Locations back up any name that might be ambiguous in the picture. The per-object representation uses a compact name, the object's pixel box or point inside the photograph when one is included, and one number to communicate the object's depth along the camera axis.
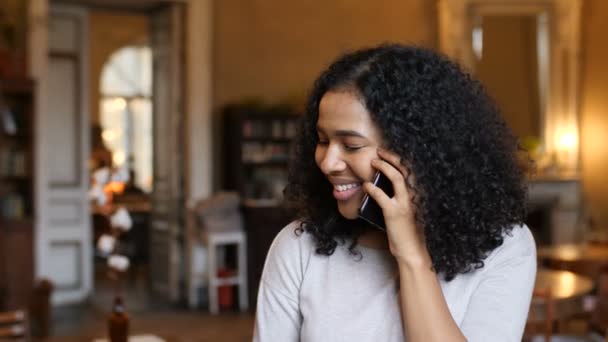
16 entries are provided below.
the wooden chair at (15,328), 3.72
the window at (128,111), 17.27
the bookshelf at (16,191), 7.50
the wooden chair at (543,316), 4.44
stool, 8.53
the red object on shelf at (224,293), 8.65
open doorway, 14.65
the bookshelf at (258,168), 8.66
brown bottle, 3.35
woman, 1.45
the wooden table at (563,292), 4.57
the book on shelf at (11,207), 7.65
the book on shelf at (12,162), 7.76
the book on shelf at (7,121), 7.63
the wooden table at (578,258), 6.21
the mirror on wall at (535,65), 10.66
